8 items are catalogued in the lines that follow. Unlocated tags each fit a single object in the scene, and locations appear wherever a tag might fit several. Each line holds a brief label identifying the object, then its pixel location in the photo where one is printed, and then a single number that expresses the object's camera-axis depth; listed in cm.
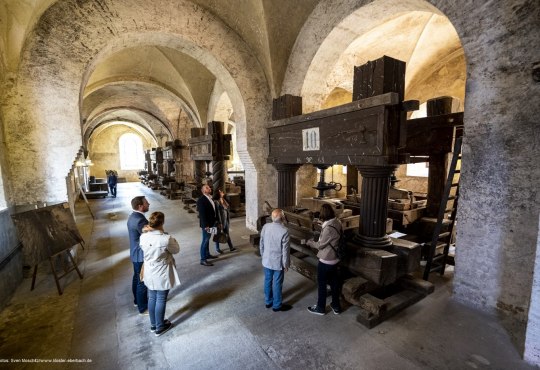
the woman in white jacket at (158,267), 283
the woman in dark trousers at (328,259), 317
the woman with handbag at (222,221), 536
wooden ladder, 395
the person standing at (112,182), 1468
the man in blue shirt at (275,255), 328
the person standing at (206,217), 496
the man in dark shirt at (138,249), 329
